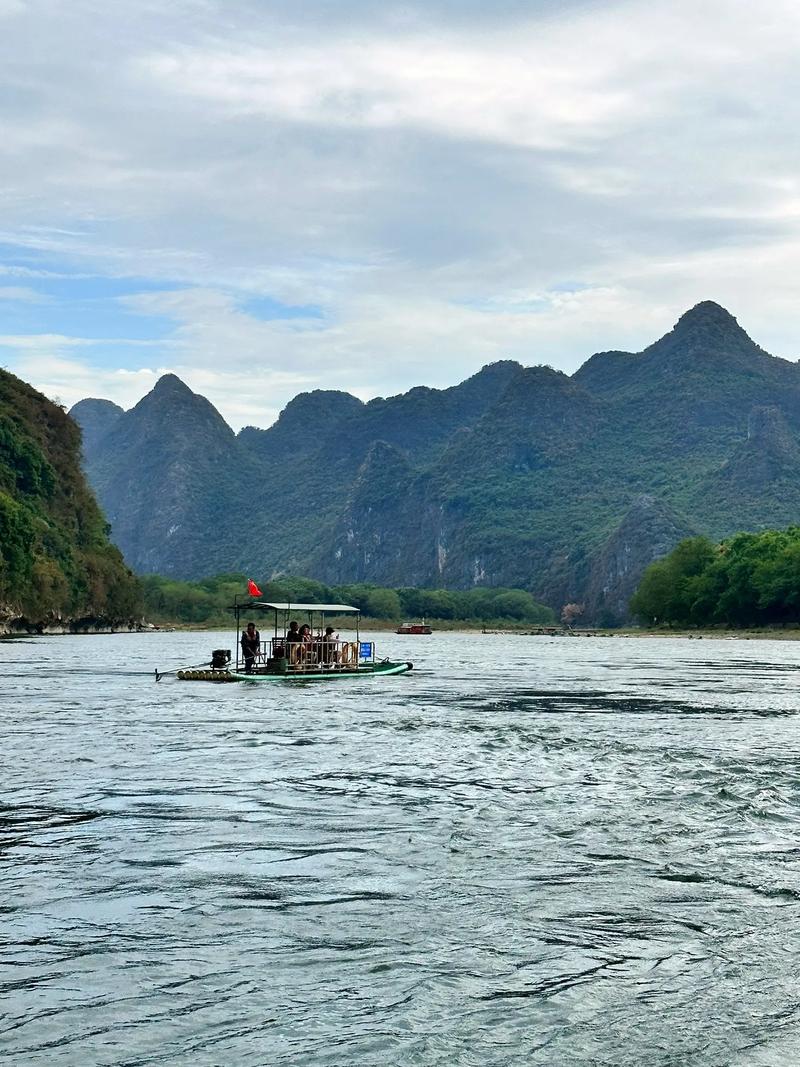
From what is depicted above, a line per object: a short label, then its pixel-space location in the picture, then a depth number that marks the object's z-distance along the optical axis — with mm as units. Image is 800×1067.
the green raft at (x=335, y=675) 52719
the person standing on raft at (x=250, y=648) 54562
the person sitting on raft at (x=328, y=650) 57562
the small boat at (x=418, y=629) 198375
